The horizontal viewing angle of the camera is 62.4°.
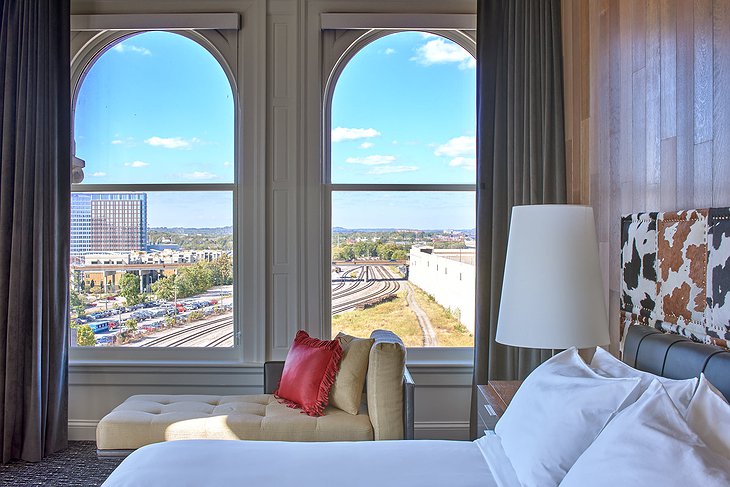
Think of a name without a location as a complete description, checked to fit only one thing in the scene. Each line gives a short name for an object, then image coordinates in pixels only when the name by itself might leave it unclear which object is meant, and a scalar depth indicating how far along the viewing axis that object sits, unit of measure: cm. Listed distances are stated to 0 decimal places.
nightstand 246
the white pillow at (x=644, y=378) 151
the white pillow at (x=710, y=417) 133
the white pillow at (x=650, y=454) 115
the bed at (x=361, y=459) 172
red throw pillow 301
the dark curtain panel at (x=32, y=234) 349
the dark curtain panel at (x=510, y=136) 342
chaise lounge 282
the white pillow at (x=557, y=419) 159
